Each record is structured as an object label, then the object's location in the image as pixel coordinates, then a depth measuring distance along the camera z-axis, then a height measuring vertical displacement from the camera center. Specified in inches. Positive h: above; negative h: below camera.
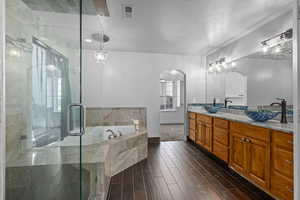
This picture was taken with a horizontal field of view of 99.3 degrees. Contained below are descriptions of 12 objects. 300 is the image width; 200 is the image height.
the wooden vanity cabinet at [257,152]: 50.3 -26.4
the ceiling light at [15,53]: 30.9 +12.3
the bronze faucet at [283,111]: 64.4 -5.3
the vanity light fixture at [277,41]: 68.8 +35.2
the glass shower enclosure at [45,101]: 34.1 -0.3
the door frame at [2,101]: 17.0 -0.1
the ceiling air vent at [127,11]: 68.8 +51.0
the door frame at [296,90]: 23.8 +2.1
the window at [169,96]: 234.0 +8.2
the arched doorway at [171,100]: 227.9 +0.8
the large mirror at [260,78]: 70.9 +15.6
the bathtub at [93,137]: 51.4 -21.1
